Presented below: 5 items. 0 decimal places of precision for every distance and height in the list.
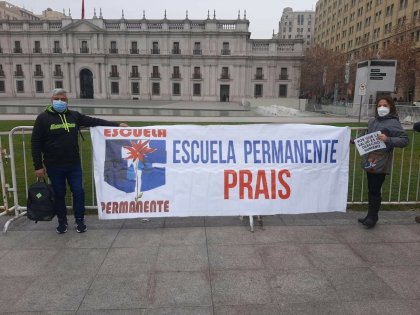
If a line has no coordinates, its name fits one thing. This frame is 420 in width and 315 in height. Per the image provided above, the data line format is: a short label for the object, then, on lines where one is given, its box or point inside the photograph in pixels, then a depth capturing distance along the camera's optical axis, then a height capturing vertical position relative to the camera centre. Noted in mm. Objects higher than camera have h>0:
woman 4594 -694
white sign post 18250 +418
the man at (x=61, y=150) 4348 -708
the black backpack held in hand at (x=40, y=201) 4426 -1365
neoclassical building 64125 +6746
